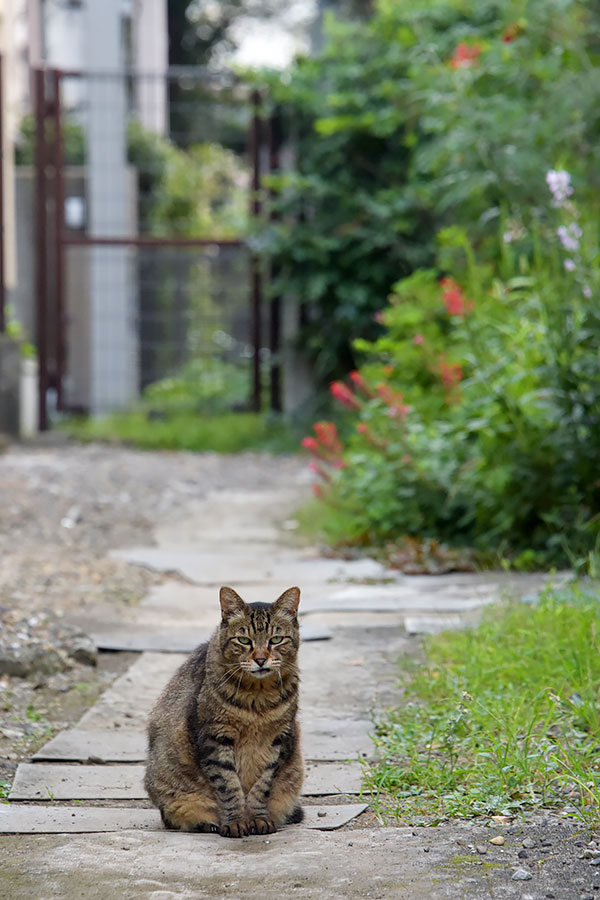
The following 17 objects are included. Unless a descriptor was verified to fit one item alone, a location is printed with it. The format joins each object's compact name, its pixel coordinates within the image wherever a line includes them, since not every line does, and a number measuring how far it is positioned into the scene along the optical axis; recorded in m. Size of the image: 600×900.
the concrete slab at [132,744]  6.54
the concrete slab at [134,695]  7.17
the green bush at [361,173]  19.65
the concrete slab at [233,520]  13.09
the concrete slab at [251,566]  10.89
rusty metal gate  21.94
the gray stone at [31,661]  7.83
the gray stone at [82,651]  8.32
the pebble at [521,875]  4.53
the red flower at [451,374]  12.73
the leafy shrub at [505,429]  10.40
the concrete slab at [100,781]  5.97
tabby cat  5.39
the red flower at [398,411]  12.47
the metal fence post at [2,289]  21.90
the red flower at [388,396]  12.65
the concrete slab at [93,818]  5.27
